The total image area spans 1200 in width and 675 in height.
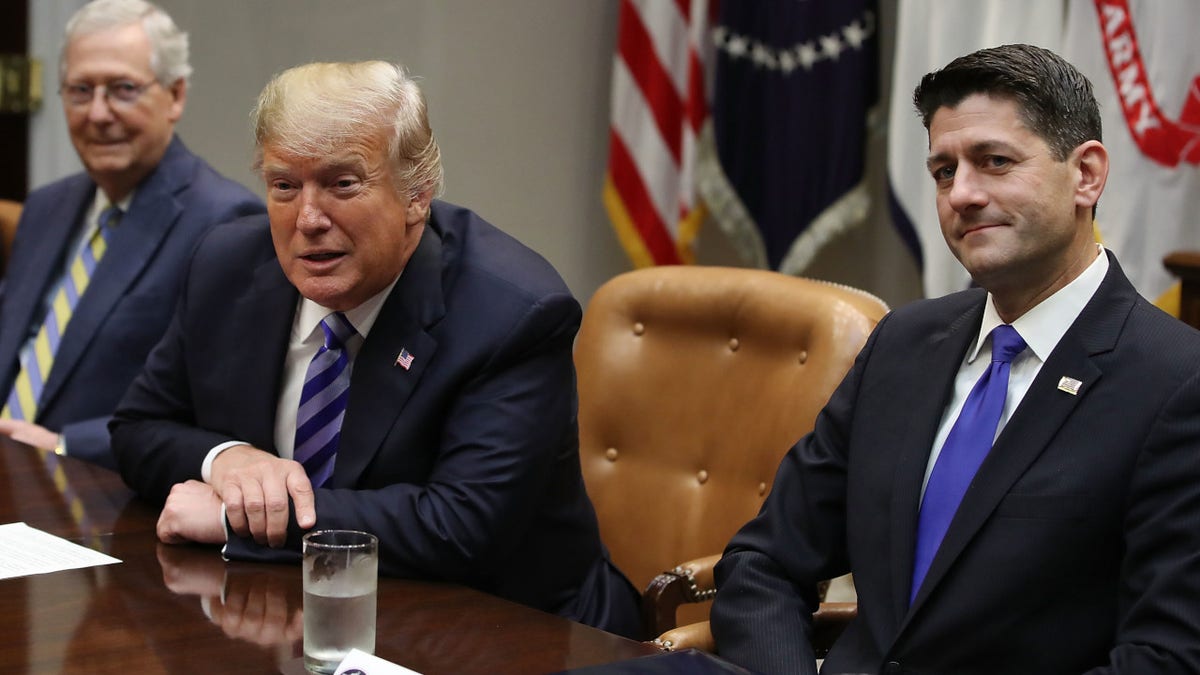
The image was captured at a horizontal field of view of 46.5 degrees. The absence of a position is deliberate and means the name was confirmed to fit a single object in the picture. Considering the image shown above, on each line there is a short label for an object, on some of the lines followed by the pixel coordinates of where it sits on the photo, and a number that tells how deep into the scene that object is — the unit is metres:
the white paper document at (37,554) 1.90
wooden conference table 1.57
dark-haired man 1.66
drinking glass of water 1.55
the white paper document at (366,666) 1.49
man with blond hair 2.06
